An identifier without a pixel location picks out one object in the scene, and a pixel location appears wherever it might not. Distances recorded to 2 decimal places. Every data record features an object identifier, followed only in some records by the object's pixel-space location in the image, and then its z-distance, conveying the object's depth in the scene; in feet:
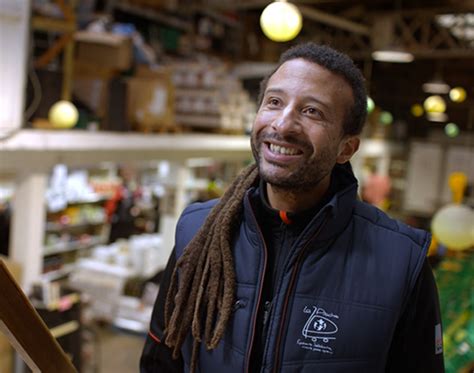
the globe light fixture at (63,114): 18.07
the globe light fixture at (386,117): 40.84
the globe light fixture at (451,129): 43.09
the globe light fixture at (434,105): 26.37
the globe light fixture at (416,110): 40.38
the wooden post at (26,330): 2.69
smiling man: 4.10
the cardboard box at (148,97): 22.98
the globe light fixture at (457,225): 13.43
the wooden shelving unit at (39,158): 19.40
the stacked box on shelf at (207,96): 25.64
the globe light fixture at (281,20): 12.23
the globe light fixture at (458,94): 29.48
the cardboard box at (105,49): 21.71
